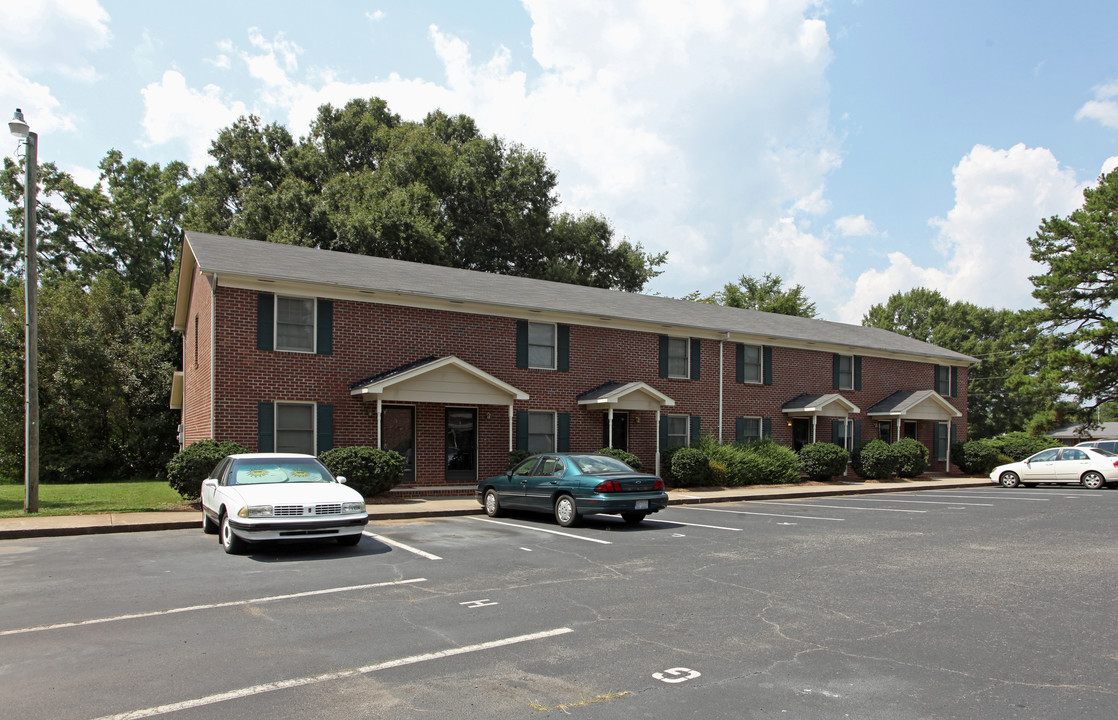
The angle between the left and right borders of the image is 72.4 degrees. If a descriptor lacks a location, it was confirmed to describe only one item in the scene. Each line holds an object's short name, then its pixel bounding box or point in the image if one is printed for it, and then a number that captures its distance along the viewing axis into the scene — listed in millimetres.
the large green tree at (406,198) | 35812
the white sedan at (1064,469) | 24531
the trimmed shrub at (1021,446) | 32500
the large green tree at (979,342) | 72750
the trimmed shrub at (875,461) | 27266
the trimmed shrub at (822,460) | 26062
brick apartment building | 17938
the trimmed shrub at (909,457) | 27688
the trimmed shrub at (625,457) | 20203
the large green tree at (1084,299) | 41375
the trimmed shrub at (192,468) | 15609
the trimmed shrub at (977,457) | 30938
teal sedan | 13102
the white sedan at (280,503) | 10195
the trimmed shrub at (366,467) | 16719
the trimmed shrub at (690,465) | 22469
